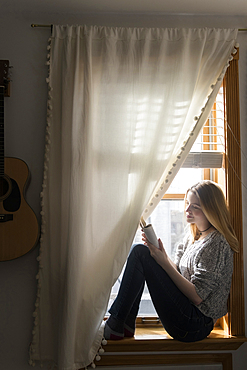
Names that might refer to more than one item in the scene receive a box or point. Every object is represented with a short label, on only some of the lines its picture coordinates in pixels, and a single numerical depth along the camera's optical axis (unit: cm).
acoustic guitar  159
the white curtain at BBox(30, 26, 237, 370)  160
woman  154
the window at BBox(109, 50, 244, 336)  170
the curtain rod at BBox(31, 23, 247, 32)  169
